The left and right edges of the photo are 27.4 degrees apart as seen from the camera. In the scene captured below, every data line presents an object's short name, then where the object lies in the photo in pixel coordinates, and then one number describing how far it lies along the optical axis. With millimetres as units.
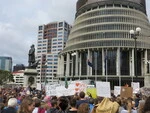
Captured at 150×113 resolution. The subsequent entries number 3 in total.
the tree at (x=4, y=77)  140875
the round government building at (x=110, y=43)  98562
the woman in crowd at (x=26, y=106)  7496
